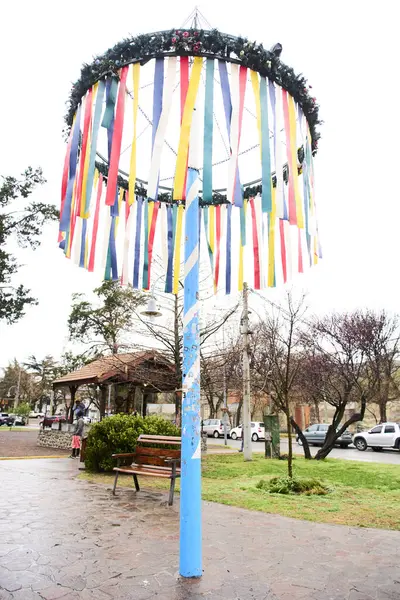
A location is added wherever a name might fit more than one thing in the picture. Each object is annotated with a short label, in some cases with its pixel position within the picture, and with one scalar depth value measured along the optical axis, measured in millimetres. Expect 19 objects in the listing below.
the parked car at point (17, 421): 49709
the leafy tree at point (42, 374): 66188
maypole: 4160
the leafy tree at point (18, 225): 25438
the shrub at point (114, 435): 10727
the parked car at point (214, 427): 38281
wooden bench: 7531
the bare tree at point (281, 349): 9188
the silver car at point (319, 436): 26559
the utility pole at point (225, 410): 22094
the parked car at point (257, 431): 32688
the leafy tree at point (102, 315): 37000
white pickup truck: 22766
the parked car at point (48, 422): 34231
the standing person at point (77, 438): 14859
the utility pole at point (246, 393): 16148
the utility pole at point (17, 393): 66050
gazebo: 19938
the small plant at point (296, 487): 8594
